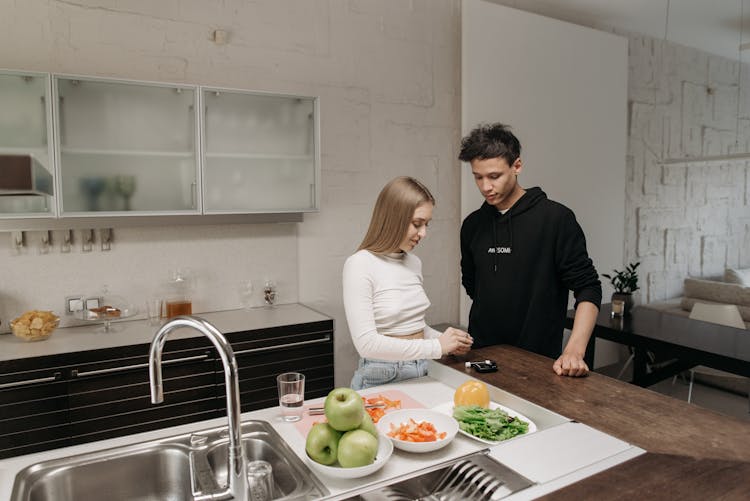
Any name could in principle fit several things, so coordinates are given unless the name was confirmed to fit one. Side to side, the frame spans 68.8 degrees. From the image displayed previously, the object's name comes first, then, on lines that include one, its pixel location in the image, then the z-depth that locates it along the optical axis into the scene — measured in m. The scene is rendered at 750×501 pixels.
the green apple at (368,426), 1.22
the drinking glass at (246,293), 3.26
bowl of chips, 2.50
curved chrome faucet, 0.99
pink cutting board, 1.44
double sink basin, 1.24
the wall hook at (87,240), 2.85
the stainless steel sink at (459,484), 1.14
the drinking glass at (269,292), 3.30
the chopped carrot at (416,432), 1.31
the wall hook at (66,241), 2.81
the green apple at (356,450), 1.15
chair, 3.94
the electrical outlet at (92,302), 2.83
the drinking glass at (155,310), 2.92
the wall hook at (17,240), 2.69
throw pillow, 5.51
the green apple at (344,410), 1.15
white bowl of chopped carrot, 1.28
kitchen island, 1.12
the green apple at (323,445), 1.19
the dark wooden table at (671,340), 2.89
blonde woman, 1.80
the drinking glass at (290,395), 1.47
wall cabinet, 2.44
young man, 2.15
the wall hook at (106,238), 2.89
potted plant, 3.84
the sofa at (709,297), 4.50
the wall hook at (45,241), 2.75
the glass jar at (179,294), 2.93
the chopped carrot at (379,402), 1.48
